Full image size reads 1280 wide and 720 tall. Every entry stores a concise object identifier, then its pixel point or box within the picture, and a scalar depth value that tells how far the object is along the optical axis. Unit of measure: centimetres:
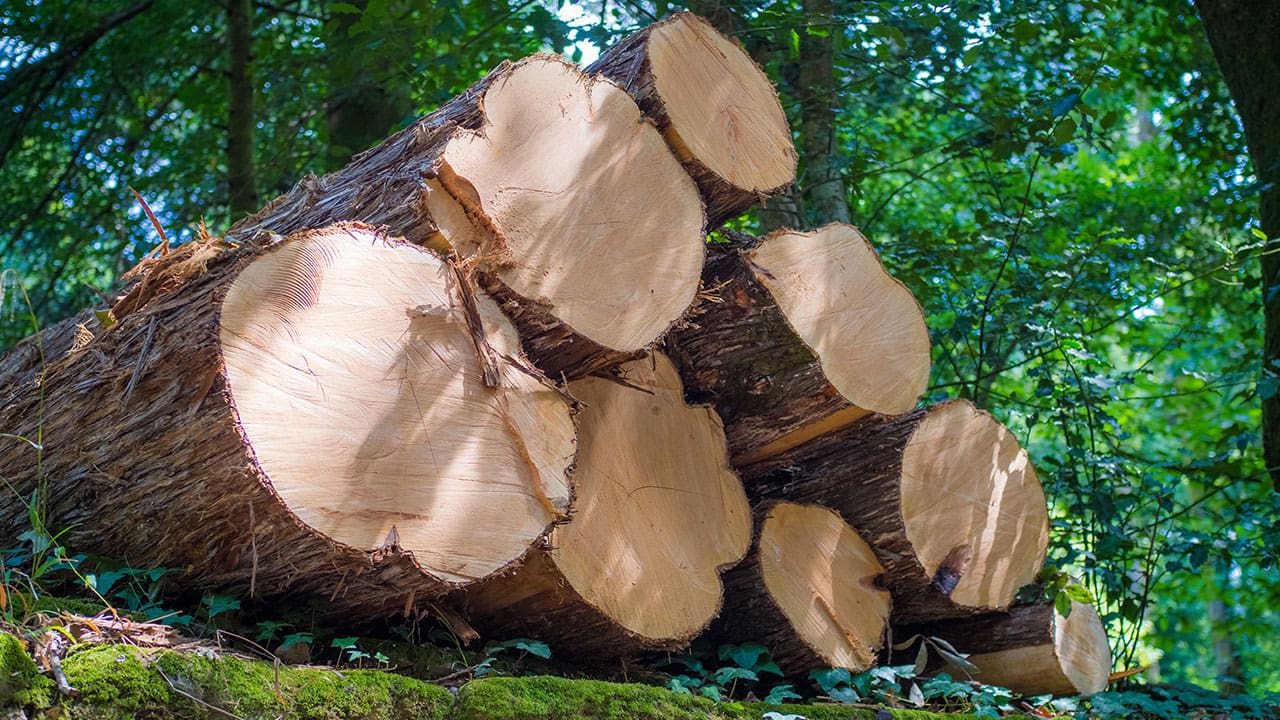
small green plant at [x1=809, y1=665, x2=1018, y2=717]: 313
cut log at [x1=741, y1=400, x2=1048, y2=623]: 342
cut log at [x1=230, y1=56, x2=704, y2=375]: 261
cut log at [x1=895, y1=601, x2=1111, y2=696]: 371
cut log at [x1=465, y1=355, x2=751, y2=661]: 280
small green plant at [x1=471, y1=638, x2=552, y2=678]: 264
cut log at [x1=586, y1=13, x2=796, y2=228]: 305
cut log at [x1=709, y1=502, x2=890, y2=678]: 324
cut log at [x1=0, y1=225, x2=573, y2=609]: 215
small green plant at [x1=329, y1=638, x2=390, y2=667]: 240
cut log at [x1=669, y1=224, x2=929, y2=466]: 316
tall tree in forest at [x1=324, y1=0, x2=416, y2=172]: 523
